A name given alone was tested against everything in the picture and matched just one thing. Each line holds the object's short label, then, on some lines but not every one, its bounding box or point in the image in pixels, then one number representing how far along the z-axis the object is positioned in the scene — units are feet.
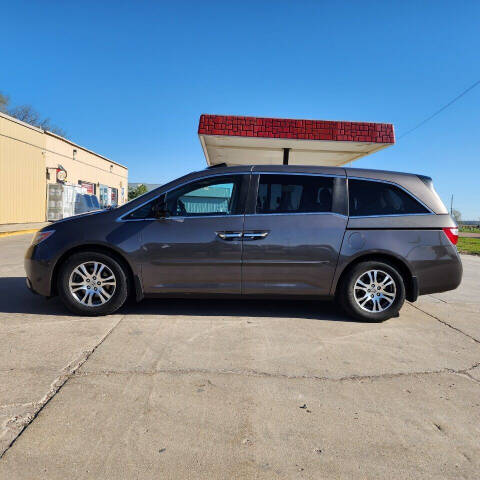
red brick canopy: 30.76
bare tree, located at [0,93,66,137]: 146.01
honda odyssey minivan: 13.84
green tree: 190.64
